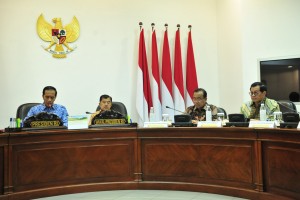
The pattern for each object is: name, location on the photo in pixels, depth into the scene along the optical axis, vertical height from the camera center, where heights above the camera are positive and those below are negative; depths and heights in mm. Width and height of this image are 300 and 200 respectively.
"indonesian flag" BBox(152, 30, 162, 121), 5387 +495
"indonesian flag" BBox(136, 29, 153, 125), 5367 +412
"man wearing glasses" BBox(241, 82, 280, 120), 3645 +84
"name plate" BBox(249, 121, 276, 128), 2936 -126
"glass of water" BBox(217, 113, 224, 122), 3673 -56
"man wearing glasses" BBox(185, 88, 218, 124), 3961 +47
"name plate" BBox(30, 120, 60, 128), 3371 -96
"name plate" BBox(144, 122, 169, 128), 3602 -137
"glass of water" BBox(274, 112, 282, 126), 3258 -63
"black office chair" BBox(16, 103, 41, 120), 3947 +56
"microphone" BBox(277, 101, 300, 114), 3646 +36
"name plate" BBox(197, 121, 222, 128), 3340 -132
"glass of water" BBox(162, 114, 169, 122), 3774 -68
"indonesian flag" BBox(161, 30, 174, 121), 5434 +513
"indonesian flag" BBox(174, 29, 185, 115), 5457 +546
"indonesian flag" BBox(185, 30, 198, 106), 5555 +639
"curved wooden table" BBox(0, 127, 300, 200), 2934 -497
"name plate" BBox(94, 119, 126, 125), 3660 -90
